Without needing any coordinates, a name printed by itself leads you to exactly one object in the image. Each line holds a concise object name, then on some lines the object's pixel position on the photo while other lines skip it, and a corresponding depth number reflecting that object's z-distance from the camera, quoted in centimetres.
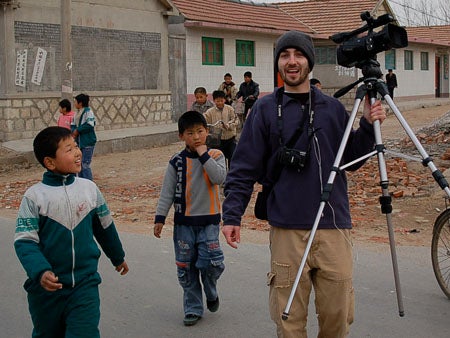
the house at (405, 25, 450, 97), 3662
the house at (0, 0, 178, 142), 1738
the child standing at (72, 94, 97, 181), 1191
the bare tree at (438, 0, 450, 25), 7409
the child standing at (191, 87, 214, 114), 1124
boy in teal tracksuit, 380
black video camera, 359
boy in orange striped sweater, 541
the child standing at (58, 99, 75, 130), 1247
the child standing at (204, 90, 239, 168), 1059
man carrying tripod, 370
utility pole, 1531
